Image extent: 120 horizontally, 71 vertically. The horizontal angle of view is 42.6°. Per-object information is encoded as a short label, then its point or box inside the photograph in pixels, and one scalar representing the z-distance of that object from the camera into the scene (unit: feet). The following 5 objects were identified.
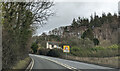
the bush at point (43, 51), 208.52
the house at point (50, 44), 285.84
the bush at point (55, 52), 161.70
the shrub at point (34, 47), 258.33
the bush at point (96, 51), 133.13
